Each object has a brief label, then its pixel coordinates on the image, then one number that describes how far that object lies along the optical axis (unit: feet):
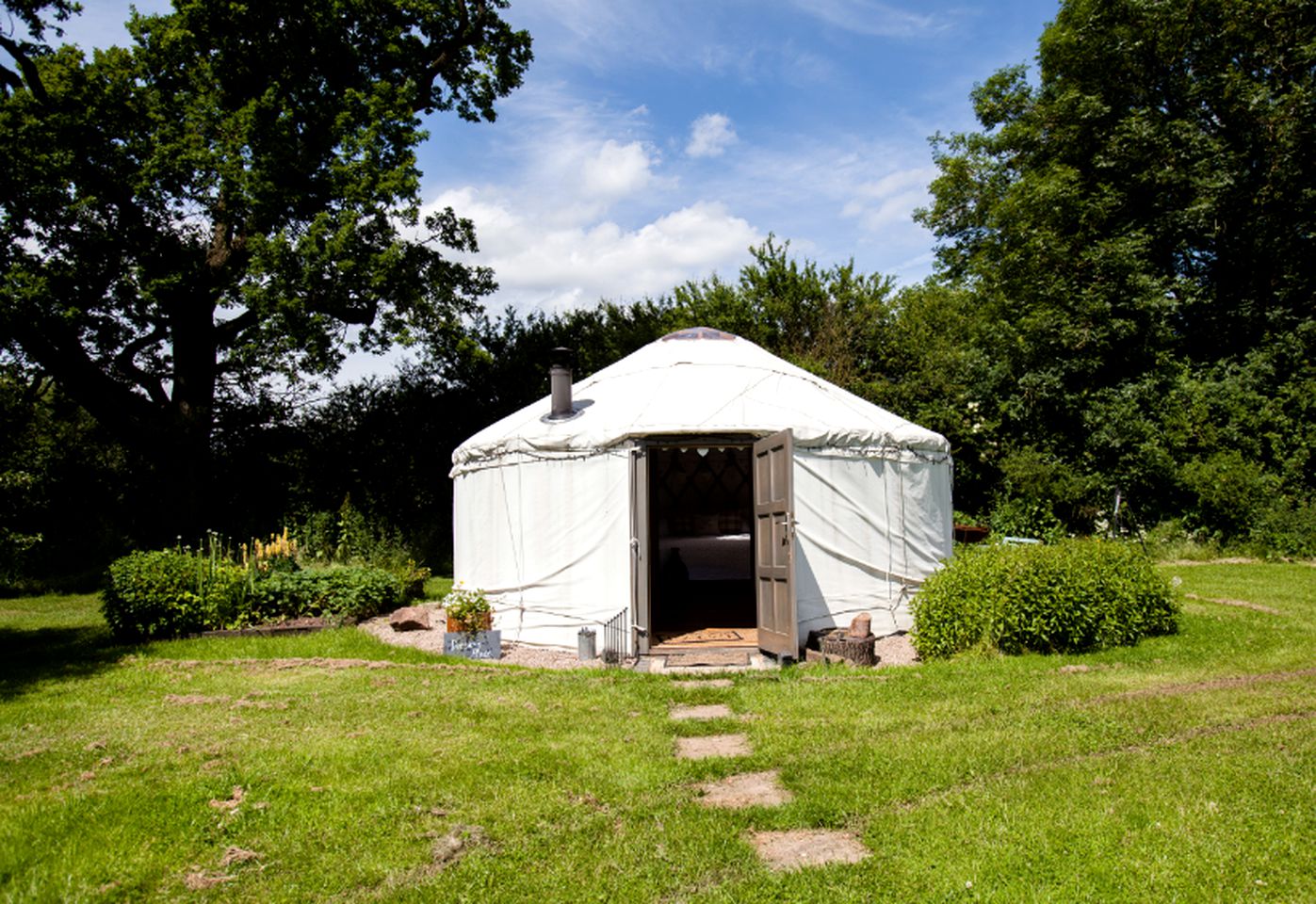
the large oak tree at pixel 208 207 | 34.55
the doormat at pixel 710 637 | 22.45
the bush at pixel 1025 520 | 41.42
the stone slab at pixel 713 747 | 12.30
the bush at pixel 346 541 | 40.96
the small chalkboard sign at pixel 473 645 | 21.47
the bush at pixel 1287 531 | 36.11
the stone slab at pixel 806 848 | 8.58
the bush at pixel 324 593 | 25.29
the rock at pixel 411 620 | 25.23
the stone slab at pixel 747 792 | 10.27
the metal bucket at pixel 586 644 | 21.22
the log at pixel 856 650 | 19.53
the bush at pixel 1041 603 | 18.72
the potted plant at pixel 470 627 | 21.52
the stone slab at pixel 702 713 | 14.53
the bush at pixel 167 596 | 23.49
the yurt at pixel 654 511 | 21.58
